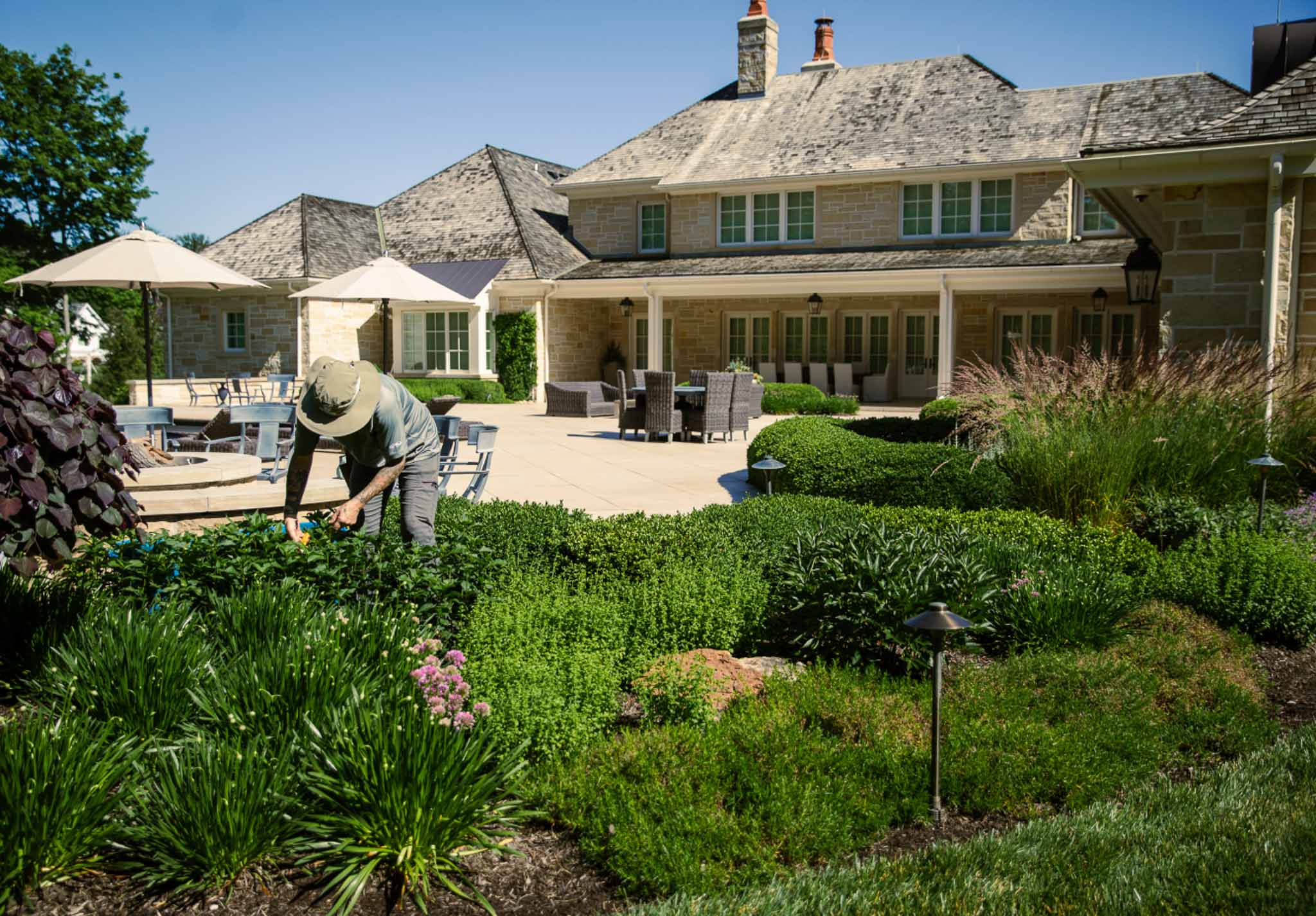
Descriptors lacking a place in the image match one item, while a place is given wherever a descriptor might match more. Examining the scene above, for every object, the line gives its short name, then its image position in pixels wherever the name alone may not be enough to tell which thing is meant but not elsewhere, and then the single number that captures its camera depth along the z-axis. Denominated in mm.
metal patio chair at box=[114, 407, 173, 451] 9039
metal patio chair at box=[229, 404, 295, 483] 8531
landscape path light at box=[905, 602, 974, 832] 3723
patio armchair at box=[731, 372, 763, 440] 16578
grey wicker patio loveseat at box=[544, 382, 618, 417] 20891
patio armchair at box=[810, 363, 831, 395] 24641
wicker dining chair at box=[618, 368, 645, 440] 16922
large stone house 22156
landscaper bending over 4973
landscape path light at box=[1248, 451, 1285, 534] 6879
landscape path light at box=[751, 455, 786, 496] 7281
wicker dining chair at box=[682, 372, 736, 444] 16375
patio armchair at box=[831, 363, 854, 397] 24297
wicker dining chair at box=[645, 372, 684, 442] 16297
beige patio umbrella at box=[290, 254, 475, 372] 12664
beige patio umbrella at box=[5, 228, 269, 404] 10398
